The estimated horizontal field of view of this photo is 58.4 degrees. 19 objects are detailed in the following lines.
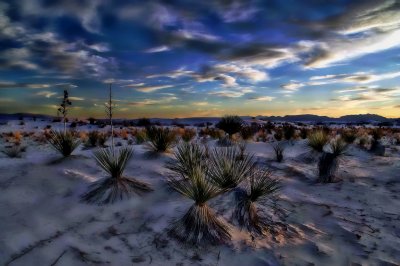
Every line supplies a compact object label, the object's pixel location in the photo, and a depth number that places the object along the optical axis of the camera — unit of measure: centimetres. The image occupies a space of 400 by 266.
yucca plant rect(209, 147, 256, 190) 585
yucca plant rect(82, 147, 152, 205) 606
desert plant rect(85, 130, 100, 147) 1445
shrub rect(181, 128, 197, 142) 1335
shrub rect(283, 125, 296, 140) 1754
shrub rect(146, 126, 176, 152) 895
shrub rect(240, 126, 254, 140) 1553
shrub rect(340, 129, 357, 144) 1579
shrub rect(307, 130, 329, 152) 1112
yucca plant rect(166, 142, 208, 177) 626
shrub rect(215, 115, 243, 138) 1566
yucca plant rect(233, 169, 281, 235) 531
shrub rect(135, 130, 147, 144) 1365
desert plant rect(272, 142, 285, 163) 1004
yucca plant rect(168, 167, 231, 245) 494
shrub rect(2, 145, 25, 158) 937
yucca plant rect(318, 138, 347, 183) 837
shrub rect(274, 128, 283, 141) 1748
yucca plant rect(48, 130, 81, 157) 773
